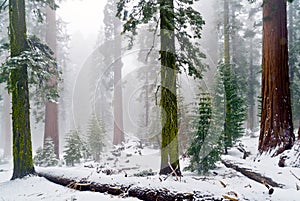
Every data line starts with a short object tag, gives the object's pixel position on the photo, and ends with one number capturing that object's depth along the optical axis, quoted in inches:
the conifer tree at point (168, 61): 263.1
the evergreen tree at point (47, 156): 500.3
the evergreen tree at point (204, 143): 309.7
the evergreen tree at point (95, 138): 663.1
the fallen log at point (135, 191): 163.6
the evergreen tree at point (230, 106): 448.1
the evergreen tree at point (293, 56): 693.1
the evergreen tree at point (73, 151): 524.7
